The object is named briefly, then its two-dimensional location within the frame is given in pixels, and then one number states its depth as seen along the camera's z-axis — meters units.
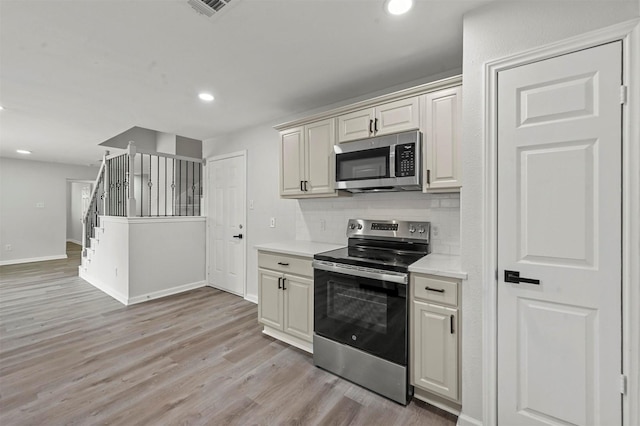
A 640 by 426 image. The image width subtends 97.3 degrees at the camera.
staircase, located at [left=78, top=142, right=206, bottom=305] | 3.94
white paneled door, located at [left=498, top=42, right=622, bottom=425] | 1.33
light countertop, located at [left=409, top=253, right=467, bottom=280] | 1.73
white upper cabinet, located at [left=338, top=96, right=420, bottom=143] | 2.20
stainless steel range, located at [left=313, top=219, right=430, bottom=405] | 1.93
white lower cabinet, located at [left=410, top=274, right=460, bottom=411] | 1.76
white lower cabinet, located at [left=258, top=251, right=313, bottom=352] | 2.54
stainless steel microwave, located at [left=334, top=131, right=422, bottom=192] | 2.17
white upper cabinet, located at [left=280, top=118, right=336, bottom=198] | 2.71
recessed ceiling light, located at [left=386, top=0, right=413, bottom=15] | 1.61
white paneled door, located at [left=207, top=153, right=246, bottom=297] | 4.18
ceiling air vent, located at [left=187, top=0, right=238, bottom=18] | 1.62
